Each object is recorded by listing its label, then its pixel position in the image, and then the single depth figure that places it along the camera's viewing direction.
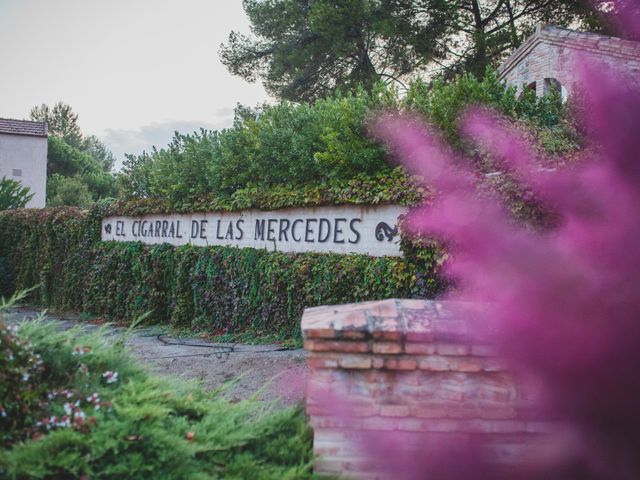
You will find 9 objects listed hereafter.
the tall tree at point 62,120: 59.38
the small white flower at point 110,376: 2.58
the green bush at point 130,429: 2.00
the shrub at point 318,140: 6.18
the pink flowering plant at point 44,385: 2.15
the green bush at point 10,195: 16.34
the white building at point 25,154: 28.72
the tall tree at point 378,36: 16.12
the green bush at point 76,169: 41.12
